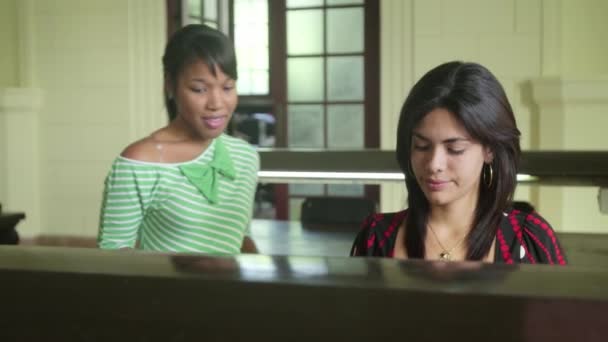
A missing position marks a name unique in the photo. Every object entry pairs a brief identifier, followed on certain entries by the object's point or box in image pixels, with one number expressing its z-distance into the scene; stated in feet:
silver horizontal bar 4.88
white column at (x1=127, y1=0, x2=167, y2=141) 16.51
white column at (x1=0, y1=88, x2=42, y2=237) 16.62
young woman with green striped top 3.46
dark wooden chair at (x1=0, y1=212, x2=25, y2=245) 6.86
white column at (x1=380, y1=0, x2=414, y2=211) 15.02
